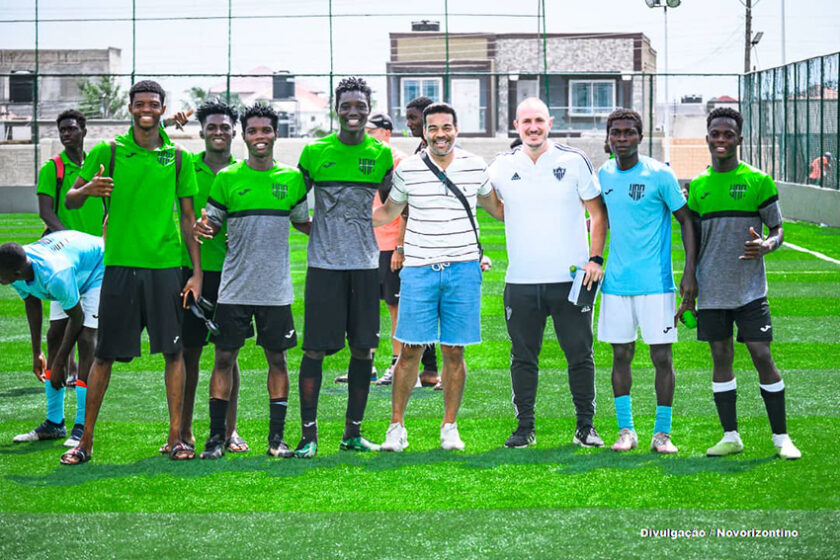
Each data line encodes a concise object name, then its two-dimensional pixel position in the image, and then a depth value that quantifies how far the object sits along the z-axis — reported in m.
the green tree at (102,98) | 42.03
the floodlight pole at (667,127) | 34.40
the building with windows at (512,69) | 47.34
